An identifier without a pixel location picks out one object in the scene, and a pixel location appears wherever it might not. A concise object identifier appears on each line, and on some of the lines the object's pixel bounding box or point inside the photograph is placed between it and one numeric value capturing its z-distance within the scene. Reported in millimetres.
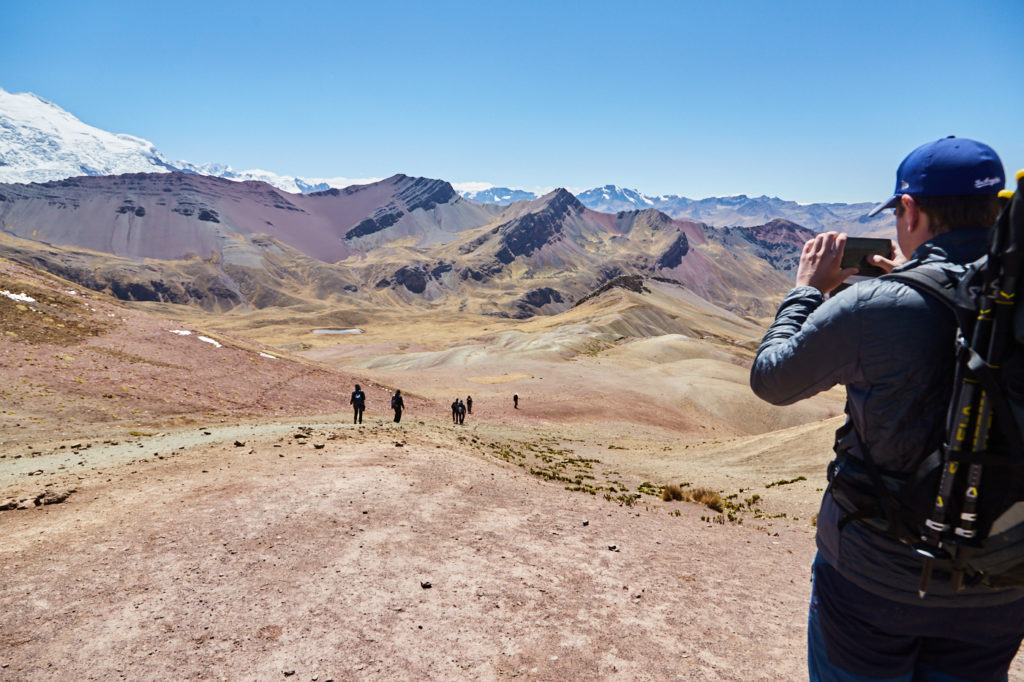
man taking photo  2799
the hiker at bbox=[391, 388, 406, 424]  28625
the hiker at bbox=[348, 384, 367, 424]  26781
